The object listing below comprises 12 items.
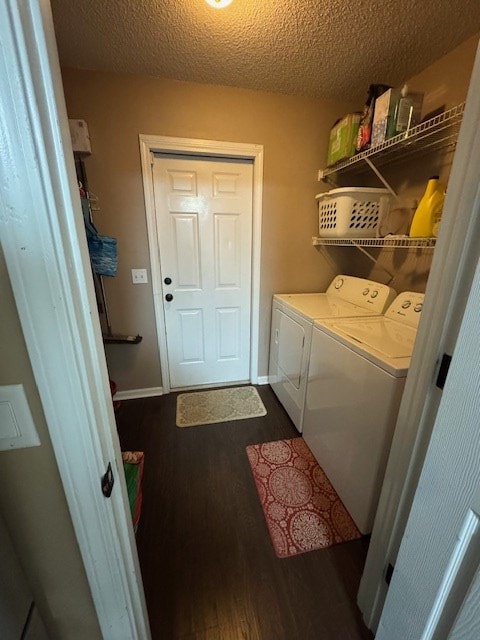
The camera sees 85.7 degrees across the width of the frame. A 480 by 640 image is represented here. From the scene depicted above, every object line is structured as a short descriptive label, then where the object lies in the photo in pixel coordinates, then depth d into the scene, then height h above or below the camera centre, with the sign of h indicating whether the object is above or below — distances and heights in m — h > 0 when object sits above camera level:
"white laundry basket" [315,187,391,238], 1.87 +0.23
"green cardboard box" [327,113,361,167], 1.78 +0.73
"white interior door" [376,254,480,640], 0.43 -0.50
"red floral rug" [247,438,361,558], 1.32 -1.44
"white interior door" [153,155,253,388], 2.14 -0.19
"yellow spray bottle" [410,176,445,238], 1.40 +0.17
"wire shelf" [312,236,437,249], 1.46 +0.00
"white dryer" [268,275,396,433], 1.84 -0.56
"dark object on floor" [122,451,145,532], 1.29 -1.19
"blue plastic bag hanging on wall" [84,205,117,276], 1.80 -0.08
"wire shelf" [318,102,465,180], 1.38 +0.58
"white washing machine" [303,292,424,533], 1.14 -0.75
